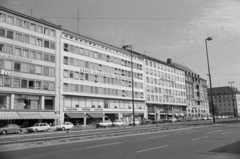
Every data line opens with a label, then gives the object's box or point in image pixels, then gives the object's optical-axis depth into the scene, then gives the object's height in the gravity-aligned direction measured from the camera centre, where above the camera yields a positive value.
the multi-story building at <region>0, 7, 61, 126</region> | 41.97 +7.65
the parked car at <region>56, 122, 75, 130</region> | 40.84 -2.81
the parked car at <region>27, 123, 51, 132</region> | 36.00 -2.58
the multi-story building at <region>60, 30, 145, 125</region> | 52.31 +6.47
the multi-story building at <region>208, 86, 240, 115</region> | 146.38 +3.84
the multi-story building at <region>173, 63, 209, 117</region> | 102.44 +5.61
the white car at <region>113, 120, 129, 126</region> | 51.31 -3.03
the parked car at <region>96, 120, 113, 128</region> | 47.34 -2.93
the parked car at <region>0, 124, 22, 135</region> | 32.69 -2.47
